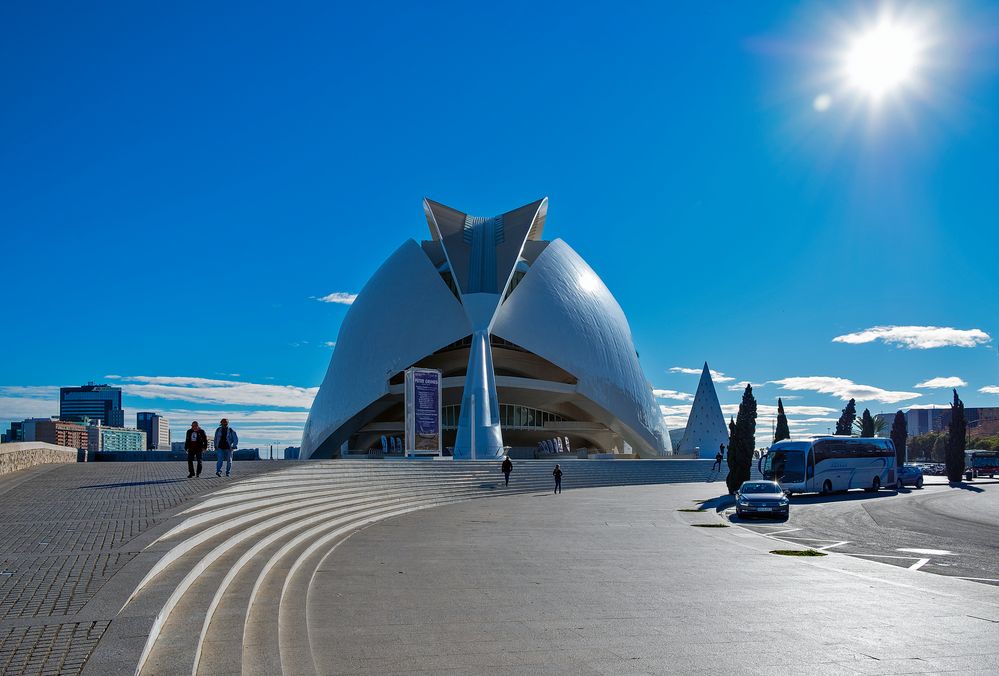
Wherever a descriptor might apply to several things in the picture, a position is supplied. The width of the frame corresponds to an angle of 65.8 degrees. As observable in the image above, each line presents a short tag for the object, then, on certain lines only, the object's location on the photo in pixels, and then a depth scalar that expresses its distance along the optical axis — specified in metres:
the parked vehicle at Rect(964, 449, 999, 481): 55.25
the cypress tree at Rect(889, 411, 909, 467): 50.34
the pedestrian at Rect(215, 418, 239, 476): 16.55
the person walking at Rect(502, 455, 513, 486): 28.61
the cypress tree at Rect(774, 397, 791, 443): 50.06
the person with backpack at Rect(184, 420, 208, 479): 16.28
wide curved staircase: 5.52
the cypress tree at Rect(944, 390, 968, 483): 45.34
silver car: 20.44
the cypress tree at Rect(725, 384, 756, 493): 30.84
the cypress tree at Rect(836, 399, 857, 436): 57.67
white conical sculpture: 60.44
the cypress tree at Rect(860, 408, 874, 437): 52.57
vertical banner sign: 32.69
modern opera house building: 47.38
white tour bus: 30.77
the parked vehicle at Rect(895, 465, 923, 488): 38.97
